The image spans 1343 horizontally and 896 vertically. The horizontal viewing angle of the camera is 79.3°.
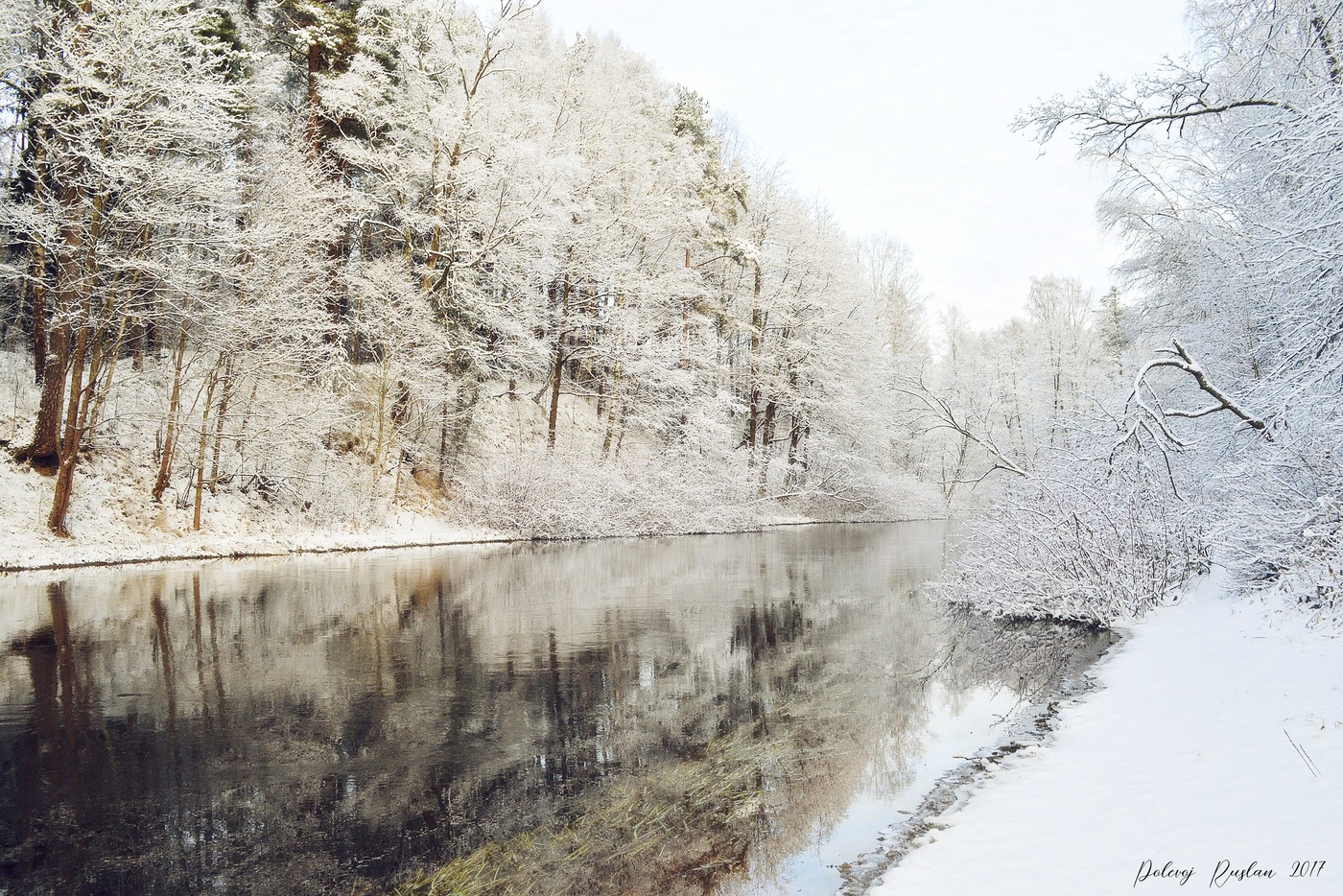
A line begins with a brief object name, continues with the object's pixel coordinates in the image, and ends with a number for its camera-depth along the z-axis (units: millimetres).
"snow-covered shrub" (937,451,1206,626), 11000
